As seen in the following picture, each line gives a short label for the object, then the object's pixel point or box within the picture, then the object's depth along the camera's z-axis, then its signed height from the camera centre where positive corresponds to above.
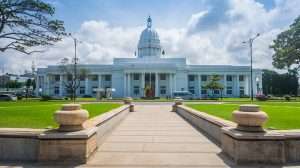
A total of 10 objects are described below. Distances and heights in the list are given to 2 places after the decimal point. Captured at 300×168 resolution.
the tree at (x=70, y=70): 76.11 +5.98
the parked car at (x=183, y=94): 75.88 -0.67
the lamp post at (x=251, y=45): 50.79 +7.86
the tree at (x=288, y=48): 53.12 +7.91
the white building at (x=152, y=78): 96.06 +4.70
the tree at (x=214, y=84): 77.99 +1.87
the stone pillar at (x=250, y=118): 7.61 -0.69
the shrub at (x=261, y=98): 50.84 -1.24
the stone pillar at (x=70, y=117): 7.70 -0.64
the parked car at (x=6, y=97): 58.21 -0.90
